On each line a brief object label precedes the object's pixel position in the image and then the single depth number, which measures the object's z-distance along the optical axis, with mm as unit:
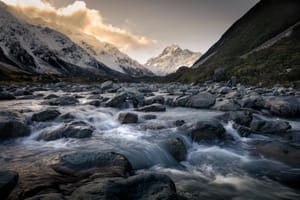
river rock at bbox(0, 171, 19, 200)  4834
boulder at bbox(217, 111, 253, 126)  12584
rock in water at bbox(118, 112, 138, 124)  13143
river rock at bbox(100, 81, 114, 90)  40969
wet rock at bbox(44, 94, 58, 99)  24858
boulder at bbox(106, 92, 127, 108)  18625
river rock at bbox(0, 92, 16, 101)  23345
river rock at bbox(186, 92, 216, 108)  18123
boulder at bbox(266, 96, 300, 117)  14648
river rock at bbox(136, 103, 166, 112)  17156
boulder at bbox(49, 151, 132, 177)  6066
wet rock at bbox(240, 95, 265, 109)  16281
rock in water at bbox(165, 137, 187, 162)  8565
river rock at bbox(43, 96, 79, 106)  19766
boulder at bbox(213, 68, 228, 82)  46294
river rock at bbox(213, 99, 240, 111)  16359
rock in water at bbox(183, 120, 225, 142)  10391
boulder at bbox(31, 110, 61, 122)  12383
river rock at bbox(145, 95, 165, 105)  20691
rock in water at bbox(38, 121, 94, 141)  10094
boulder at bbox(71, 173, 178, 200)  4527
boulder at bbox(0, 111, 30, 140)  9867
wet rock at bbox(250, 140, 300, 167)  8261
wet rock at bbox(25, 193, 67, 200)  4297
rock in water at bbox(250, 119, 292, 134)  11492
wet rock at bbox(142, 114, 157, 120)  14409
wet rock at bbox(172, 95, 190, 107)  19609
